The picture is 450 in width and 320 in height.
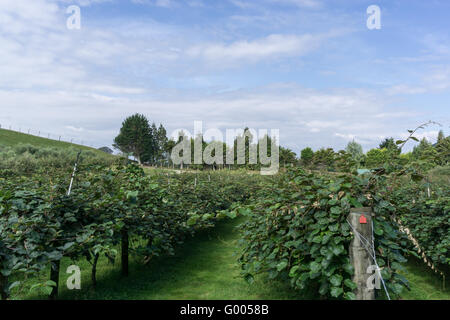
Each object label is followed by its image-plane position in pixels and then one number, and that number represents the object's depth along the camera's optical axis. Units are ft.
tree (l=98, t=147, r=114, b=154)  189.26
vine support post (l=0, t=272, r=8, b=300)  8.62
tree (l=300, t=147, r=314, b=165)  144.25
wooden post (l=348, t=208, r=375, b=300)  7.92
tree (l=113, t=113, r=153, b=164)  197.29
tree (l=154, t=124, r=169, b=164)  196.42
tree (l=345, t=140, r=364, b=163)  123.12
